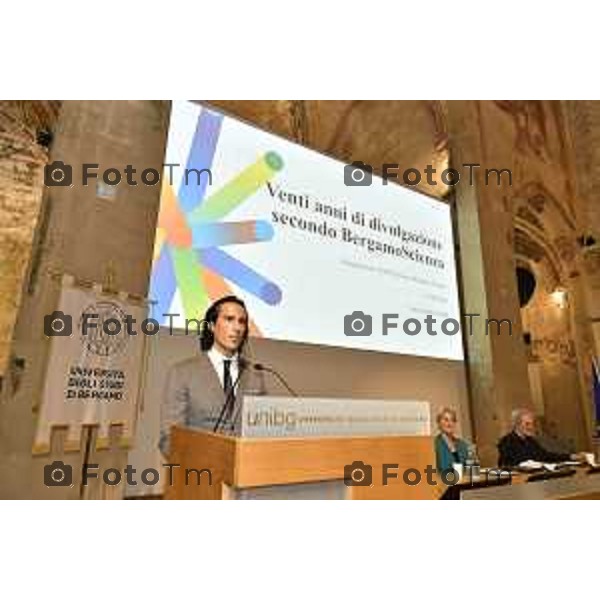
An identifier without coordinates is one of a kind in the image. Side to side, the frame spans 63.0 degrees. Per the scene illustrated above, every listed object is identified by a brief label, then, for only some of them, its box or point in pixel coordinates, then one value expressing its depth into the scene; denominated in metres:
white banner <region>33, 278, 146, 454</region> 2.94
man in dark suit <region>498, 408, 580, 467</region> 4.40
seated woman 3.63
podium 1.55
